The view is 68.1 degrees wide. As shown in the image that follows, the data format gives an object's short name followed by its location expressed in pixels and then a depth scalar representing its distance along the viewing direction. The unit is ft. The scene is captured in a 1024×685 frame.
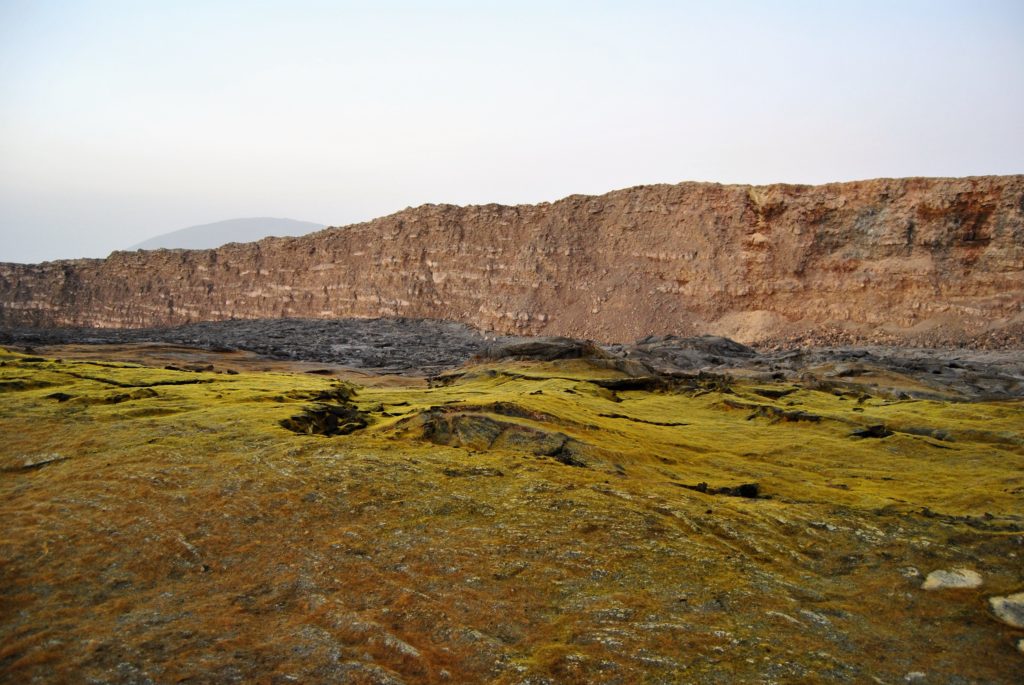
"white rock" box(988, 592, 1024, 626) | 24.38
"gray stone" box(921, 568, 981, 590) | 27.20
